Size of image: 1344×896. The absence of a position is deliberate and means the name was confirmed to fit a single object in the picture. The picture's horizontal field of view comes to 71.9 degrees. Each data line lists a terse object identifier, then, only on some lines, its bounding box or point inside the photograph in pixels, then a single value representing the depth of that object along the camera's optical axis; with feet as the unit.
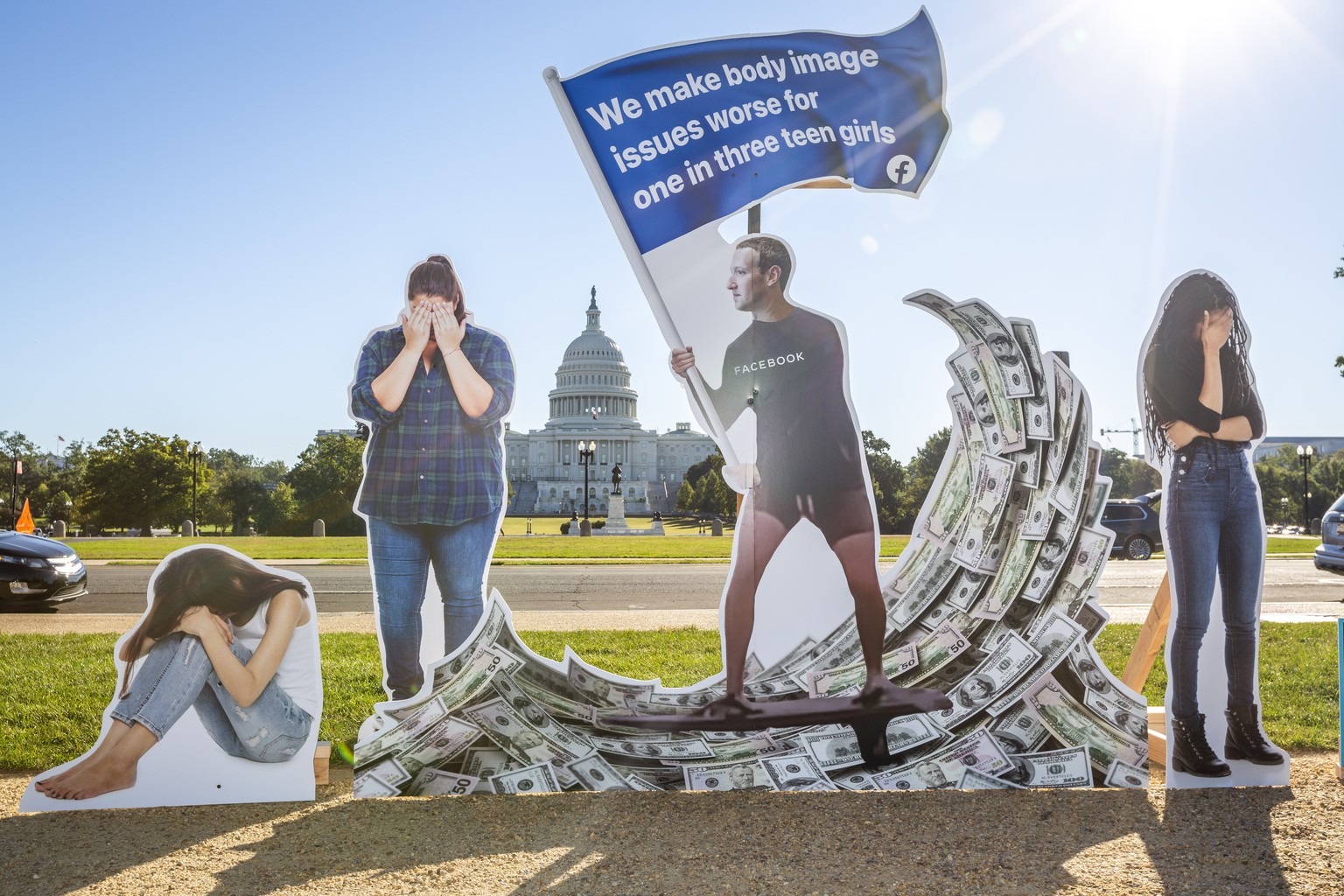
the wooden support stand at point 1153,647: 18.29
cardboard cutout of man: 16.83
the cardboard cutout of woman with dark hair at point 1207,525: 17.33
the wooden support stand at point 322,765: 17.08
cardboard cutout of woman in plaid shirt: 16.47
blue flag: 17.15
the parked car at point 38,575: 35.94
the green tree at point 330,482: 169.58
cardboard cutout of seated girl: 15.78
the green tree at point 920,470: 69.82
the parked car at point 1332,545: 41.78
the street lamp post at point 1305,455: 134.21
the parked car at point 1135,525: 65.62
